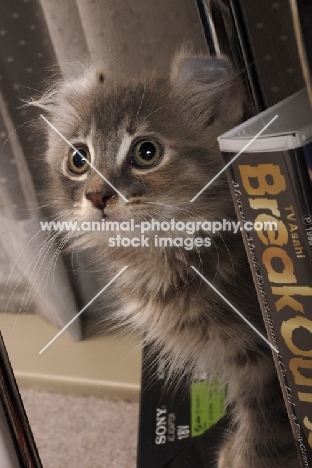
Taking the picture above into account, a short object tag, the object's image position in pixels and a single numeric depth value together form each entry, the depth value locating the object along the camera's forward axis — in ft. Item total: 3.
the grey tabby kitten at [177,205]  1.31
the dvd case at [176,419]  1.45
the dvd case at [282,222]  1.20
